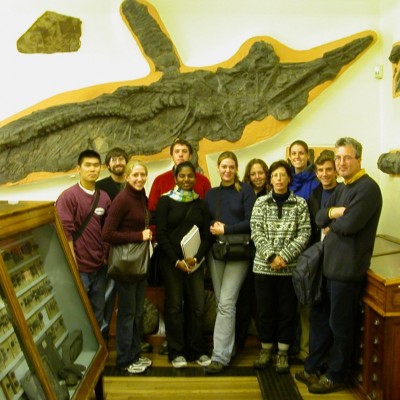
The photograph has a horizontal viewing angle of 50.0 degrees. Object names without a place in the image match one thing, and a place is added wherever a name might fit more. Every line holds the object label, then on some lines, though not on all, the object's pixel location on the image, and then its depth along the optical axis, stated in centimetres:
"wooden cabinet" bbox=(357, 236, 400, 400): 215
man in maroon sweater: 260
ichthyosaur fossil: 347
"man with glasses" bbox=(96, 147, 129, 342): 290
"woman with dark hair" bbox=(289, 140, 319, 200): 290
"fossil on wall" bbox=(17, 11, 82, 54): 362
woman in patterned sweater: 261
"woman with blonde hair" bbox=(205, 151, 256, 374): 276
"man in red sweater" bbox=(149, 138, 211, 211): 288
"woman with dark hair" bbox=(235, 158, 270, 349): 292
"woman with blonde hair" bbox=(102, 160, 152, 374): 256
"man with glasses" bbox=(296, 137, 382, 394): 222
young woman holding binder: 268
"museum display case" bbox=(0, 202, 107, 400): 140
